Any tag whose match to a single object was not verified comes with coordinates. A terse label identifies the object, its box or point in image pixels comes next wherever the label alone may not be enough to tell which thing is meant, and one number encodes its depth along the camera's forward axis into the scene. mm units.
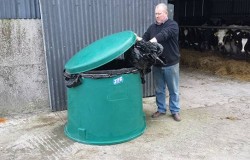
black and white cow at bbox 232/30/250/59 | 6891
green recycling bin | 3034
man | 3409
